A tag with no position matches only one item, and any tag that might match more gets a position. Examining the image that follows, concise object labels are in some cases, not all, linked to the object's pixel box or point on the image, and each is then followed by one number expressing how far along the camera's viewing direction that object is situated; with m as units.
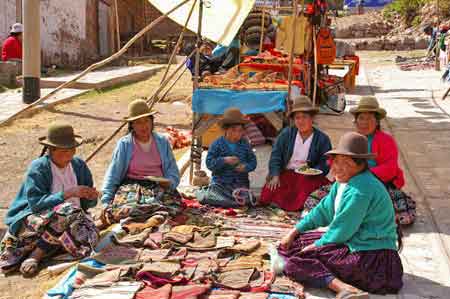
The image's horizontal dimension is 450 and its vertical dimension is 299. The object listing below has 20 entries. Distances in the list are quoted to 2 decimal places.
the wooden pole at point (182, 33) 6.46
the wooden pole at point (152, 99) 6.23
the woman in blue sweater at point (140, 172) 5.04
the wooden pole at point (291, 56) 6.13
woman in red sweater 4.97
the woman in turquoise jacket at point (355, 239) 3.63
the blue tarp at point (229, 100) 6.64
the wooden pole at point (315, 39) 8.84
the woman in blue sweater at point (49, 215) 4.25
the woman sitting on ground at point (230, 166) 5.53
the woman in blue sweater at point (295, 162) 5.41
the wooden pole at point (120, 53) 6.21
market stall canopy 6.83
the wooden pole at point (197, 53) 6.38
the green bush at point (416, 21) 30.99
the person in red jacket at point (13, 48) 12.48
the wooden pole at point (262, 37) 10.60
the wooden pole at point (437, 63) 18.84
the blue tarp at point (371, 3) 36.08
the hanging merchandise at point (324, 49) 10.59
